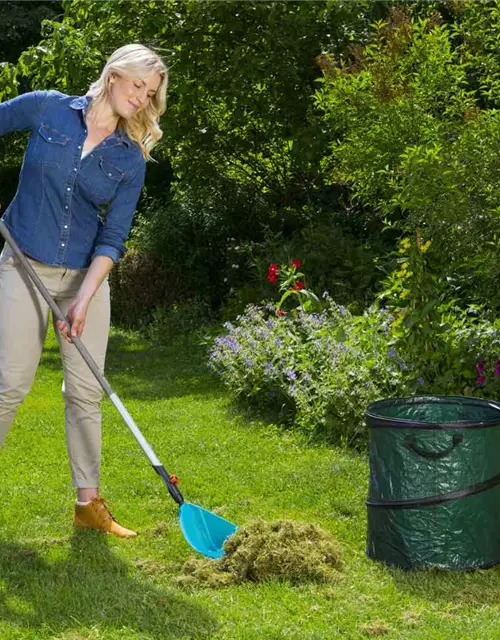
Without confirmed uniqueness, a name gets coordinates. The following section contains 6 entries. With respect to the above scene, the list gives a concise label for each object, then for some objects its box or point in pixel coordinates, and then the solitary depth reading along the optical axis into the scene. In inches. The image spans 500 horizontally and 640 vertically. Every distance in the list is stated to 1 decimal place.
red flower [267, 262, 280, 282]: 323.3
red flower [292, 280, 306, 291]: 304.3
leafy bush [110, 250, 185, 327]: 441.4
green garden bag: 165.2
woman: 169.8
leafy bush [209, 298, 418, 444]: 242.8
